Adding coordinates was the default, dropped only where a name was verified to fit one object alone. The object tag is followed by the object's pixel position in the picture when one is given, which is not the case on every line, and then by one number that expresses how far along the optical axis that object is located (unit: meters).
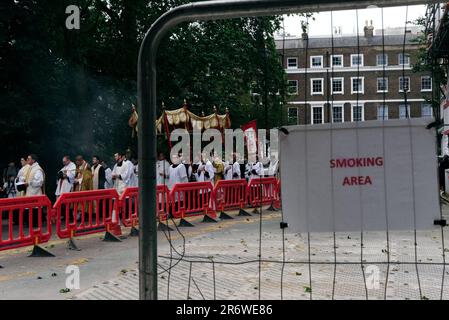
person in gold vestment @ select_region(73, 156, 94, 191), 16.17
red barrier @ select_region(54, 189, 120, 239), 10.20
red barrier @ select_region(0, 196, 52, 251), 9.15
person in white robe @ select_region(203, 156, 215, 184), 19.56
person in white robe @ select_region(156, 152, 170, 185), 16.52
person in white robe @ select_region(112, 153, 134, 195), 16.73
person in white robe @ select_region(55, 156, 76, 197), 15.71
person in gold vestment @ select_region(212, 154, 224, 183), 20.34
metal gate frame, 3.45
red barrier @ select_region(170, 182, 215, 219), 13.61
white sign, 3.88
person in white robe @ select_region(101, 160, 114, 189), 19.03
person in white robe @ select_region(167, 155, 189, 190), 18.38
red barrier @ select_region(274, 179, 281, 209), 18.43
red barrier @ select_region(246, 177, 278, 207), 17.27
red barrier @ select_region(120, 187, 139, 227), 11.66
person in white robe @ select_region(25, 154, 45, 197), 14.46
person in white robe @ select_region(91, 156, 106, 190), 16.66
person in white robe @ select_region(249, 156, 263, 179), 21.02
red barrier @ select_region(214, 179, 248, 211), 15.52
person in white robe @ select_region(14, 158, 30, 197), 14.61
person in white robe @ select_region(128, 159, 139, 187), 17.05
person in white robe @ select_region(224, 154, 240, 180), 20.67
